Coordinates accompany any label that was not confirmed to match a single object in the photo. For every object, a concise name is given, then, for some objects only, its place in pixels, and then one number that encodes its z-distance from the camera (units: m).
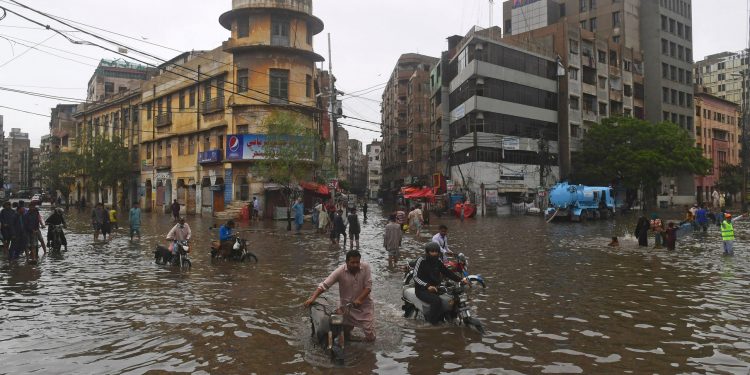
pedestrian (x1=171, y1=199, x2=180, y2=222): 32.50
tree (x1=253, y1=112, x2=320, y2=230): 34.00
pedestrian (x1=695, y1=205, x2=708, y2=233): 24.67
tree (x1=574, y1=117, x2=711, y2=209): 52.12
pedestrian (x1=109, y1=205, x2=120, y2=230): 23.06
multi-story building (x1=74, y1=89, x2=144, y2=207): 55.03
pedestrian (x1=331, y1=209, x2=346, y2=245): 19.45
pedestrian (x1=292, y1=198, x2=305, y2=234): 25.14
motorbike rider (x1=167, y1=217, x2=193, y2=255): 14.21
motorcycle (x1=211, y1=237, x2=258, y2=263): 15.27
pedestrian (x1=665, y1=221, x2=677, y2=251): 17.91
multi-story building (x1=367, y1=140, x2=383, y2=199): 138.24
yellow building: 38.41
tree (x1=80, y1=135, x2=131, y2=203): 52.12
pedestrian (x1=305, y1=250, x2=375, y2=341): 6.86
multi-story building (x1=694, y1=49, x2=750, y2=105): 104.31
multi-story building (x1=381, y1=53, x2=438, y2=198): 78.50
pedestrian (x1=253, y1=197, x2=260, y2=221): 36.78
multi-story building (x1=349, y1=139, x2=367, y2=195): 161.71
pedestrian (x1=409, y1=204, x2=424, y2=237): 25.56
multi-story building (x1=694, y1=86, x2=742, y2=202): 78.94
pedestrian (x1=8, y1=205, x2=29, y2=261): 14.66
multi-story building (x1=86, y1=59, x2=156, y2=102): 72.00
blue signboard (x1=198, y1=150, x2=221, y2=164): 40.69
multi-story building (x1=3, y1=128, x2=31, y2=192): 129.00
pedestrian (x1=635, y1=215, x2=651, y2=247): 19.02
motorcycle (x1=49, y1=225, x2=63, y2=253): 17.47
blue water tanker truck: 36.78
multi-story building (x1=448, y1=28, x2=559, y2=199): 49.75
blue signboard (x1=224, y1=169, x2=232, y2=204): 40.19
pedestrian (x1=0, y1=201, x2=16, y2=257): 14.66
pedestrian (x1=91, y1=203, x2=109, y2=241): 21.28
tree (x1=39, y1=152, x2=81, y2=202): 55.77
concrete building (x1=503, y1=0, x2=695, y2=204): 66.56
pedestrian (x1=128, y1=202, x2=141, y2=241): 21.52
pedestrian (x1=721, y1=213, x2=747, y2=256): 15.86
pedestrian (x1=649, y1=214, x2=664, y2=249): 18.89
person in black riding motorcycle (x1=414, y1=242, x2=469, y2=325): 7.70
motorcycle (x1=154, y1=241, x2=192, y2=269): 14.12
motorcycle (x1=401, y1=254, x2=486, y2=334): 7.62
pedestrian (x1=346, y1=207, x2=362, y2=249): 18.83
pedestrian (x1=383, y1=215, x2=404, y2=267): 14.41
